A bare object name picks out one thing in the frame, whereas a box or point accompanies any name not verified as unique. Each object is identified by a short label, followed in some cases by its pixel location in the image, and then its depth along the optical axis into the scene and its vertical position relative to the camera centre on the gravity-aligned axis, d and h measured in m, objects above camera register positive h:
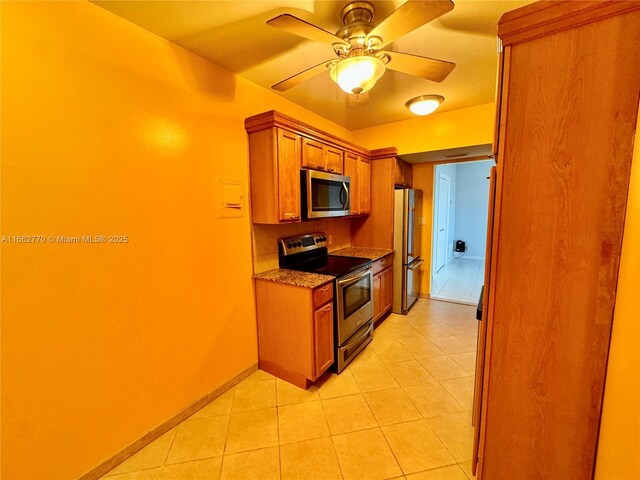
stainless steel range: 2.33 -0.70
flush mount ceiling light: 2.50 +1.00
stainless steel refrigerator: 3.42 -0.50
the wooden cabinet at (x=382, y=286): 3.12 -0.95
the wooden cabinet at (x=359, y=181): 3.13 +0.36
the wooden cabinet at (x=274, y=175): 2.16 +0.30
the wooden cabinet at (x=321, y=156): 2.46 +0.53
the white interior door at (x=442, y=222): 5.07 -0.26
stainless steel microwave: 2.41 +0.16
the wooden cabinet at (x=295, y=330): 2.10 -0.99
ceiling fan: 1.20 +0.85
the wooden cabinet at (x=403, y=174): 3.56 +0.51
